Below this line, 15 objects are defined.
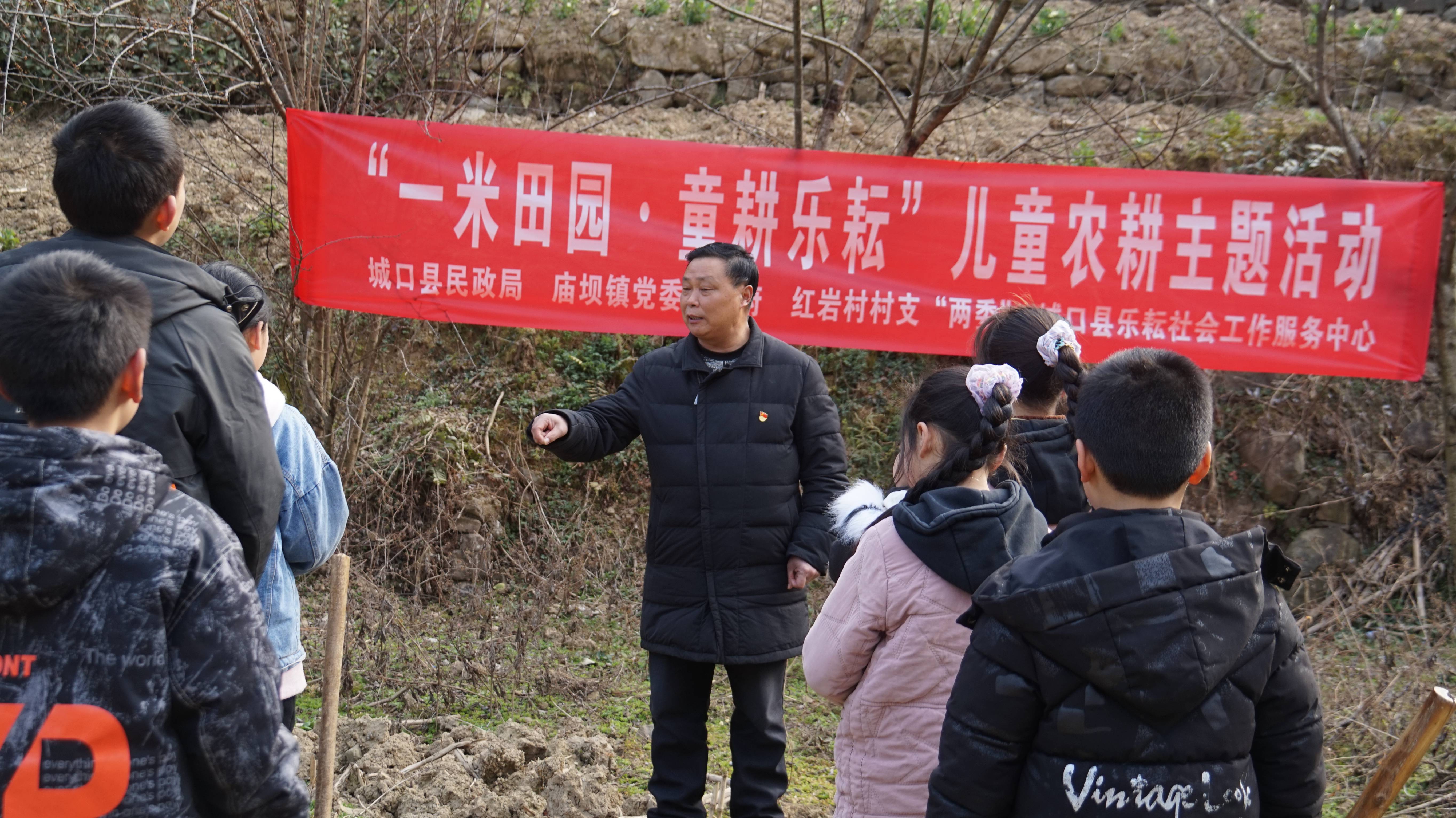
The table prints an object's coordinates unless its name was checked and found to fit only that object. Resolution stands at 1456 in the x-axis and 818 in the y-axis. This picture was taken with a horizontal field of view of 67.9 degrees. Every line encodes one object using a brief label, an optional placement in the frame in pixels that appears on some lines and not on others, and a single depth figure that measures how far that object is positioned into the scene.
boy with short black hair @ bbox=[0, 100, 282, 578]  1.96
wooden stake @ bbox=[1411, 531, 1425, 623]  5.55
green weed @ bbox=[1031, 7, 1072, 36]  8.30
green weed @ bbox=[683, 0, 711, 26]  8.75
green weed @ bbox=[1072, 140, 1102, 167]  7.64
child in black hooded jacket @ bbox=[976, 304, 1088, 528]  2.48
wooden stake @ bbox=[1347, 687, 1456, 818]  2.17
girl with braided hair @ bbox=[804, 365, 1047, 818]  2.05
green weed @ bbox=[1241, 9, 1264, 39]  9.20
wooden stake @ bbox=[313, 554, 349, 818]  2.80
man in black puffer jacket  3.18
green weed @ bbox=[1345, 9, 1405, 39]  9.06
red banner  4.87
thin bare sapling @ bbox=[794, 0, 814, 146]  5.50
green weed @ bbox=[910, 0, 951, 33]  8.07
